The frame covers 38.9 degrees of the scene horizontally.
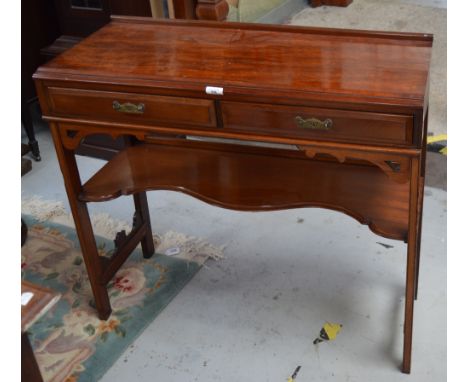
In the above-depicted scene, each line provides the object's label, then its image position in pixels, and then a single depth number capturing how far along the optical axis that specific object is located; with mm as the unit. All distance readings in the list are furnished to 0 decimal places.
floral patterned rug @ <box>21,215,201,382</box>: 2189
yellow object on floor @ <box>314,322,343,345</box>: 2186
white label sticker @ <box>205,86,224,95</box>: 1728
